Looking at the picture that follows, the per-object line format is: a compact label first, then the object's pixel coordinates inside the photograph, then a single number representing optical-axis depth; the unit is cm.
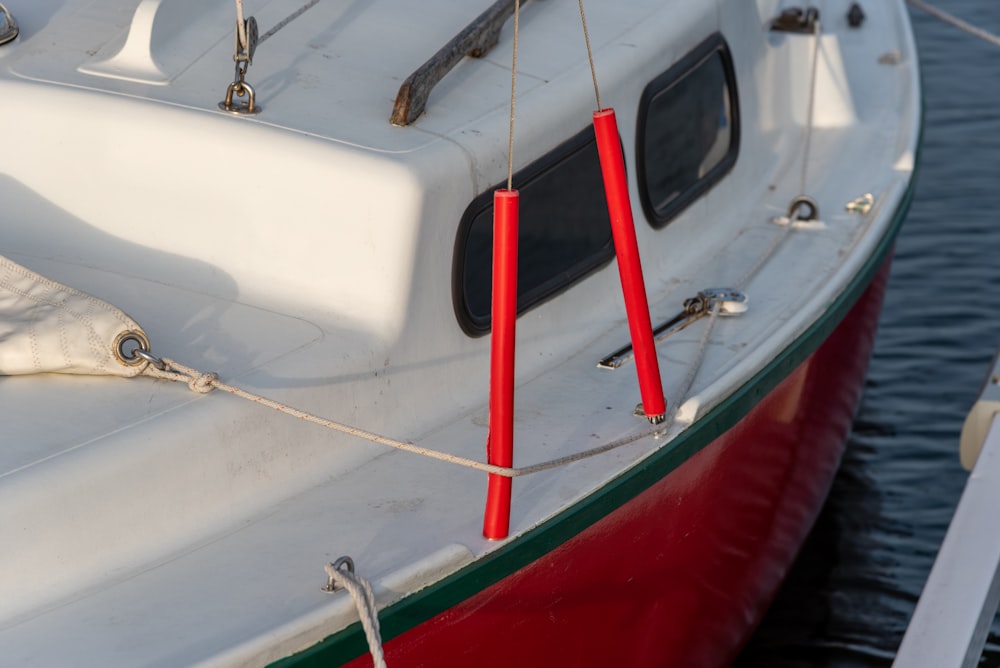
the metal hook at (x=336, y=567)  604
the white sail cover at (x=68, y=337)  666
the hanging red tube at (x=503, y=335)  575
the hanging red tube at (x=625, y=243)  635
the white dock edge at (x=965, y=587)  820
